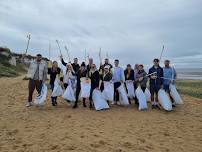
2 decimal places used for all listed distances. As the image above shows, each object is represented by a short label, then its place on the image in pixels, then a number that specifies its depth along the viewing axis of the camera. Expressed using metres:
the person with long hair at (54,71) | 5.64
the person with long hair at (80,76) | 5.49
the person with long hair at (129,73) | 5.87
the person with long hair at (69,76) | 5.63
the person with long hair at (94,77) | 5.46
